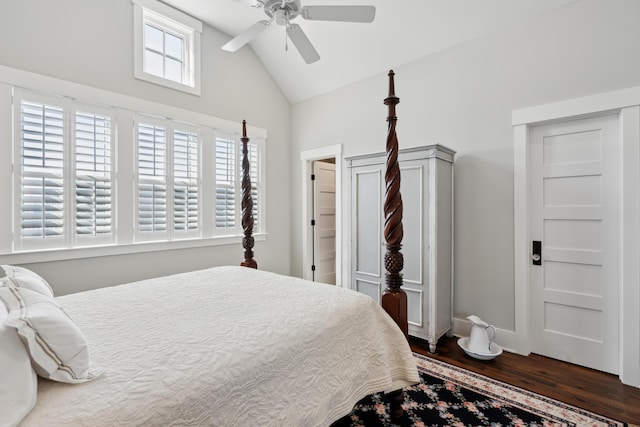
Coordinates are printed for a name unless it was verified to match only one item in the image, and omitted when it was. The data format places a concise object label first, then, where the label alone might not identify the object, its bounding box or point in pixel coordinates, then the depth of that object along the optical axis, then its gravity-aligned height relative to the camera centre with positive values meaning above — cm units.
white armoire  286 -19
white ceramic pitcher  267 -110
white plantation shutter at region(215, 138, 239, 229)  392 +41
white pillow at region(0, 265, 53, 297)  127 -29
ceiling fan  208 +143
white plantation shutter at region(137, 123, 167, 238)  322 +39
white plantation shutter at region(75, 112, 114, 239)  282 +38
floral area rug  185 -127
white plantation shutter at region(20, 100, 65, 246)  255 +37
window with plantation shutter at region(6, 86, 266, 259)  256 +36
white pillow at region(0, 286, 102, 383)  88 -39
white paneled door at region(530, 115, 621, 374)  246 -22
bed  87 -52
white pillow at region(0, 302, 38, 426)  74 -43
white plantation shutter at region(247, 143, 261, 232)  434 +55
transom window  320 +193
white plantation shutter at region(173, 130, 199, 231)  351 +40
